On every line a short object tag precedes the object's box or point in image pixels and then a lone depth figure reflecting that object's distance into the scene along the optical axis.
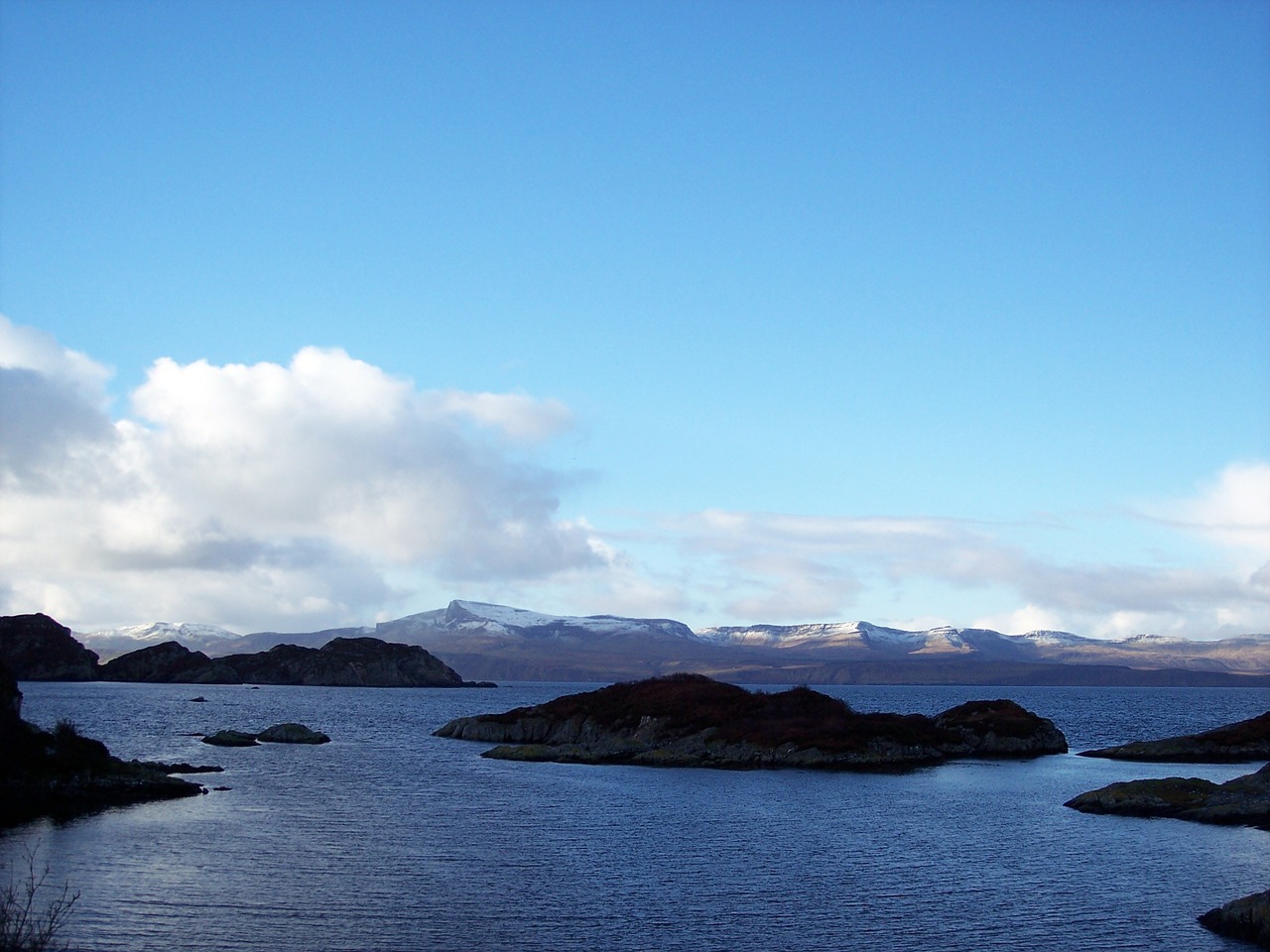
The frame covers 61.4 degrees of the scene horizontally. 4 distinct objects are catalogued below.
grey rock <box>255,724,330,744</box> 110.50
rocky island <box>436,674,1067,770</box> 100.56
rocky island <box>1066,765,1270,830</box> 62.91
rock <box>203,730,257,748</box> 104.62
